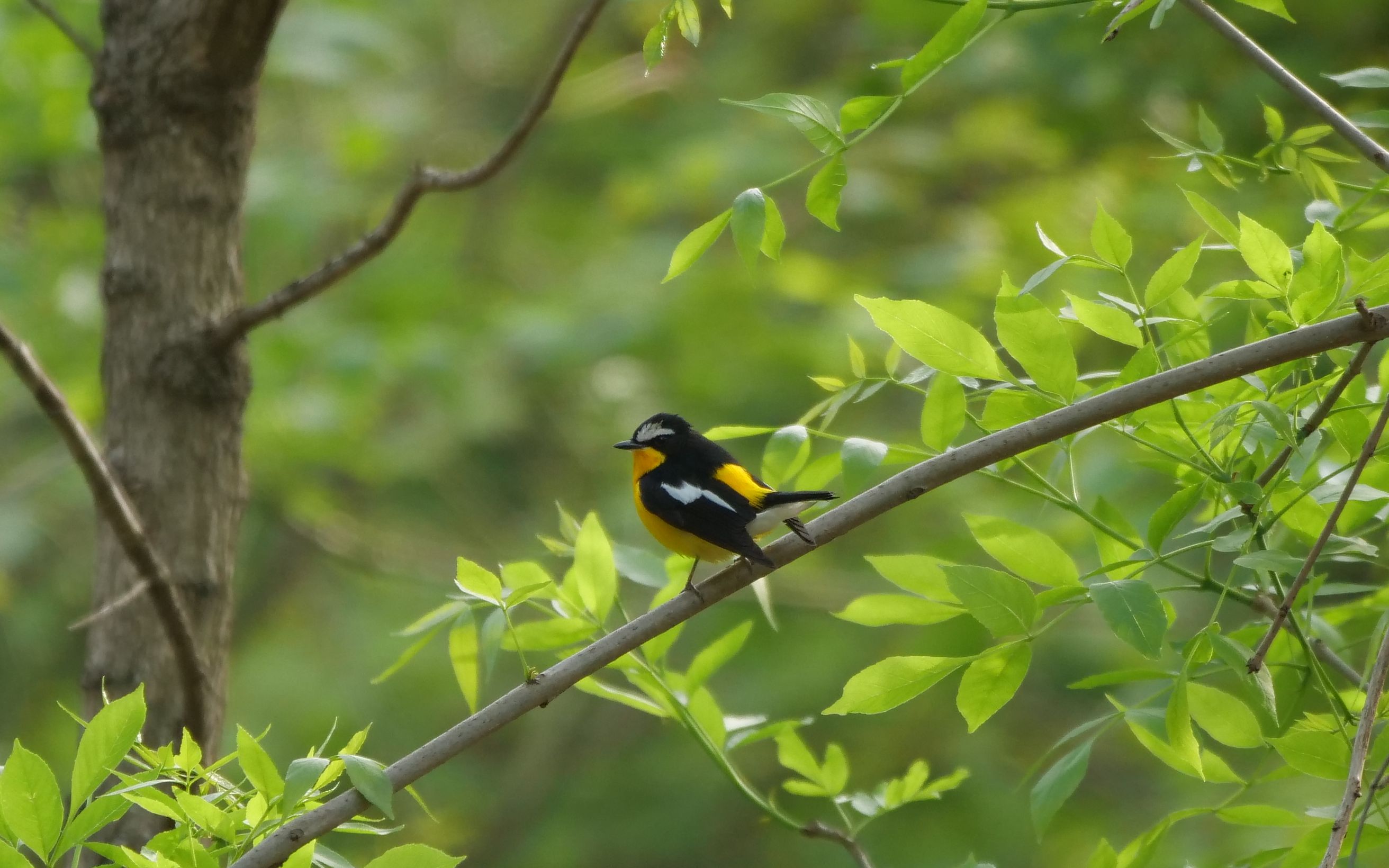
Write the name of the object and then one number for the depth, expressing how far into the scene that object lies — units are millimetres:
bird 10131
